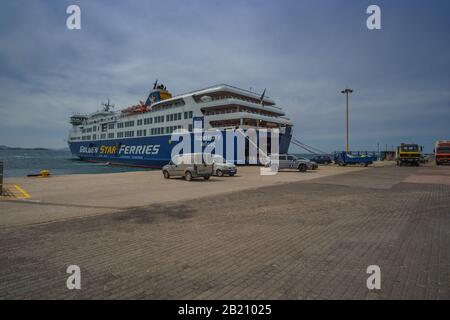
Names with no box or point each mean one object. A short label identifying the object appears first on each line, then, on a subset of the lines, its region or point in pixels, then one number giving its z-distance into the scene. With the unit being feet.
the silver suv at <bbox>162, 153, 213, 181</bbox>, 57.72
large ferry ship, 109.91
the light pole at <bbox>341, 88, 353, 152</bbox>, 154.10
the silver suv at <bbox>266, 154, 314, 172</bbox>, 89.62
